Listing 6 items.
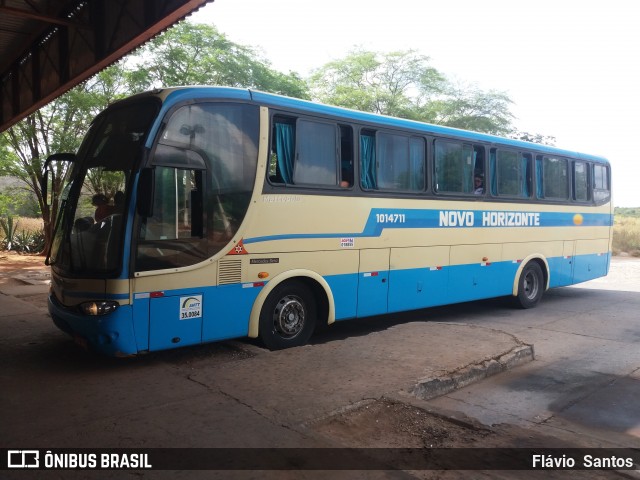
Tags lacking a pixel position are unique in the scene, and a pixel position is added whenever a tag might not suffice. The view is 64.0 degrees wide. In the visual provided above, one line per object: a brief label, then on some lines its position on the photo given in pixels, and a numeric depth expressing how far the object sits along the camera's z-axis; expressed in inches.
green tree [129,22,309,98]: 668.1
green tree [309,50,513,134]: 984.3
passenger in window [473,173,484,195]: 364.8
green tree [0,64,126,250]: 673.0
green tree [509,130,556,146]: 1030.3
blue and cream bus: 206.5
